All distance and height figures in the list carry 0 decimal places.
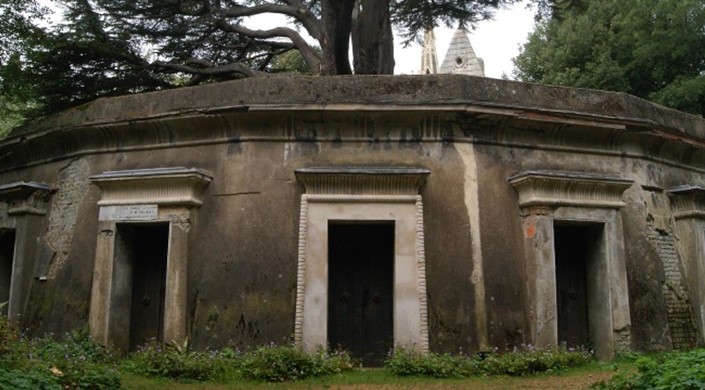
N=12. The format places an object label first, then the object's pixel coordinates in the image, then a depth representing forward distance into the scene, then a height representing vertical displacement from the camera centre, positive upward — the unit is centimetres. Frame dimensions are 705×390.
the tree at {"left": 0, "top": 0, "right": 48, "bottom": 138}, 1003 +403
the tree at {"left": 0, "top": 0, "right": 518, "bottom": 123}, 1256 +544
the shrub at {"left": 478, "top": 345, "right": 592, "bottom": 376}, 768 -48
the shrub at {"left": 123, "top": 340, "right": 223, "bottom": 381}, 749 -54
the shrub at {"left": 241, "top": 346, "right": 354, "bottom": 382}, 737 -52
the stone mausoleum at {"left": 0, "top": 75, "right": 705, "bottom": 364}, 852 +119
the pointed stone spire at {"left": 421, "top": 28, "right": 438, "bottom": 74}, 3819 +1440
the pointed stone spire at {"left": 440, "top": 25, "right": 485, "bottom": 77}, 3403 +1268
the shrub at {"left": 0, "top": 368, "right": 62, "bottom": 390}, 531 -51
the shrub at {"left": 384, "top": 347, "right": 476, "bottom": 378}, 751 -52
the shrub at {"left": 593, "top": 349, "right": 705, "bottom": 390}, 523 -44
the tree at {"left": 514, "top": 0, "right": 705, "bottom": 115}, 2034 +824
